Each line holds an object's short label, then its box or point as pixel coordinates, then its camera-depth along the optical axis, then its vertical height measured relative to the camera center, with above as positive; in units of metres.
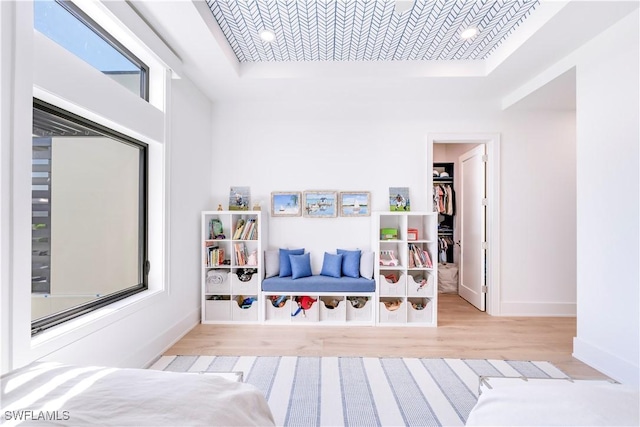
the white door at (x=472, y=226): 3.47 -0.15
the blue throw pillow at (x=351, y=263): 3.19 -0.58
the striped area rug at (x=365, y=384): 1.64 -1.21
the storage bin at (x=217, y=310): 3.05 -1.07
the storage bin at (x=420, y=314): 3.03 -1.11
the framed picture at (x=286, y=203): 3.42 +0.15
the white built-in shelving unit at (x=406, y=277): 3.02 -0.71
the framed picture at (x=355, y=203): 3.41 +0.15
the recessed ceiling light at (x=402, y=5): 1.73 +1.37
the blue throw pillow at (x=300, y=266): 3.12 -0.59
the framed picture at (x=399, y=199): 3.34 +0.20
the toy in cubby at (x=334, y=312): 3.02 -1.09
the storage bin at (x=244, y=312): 3.06 -1.10
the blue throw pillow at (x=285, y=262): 3.19 -0.56
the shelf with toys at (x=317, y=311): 3.03 -1.08
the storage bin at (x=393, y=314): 3.02 -1.11
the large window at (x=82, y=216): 1.51 -0.01
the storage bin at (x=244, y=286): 3.07 -0.81
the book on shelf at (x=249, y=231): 3.15 -0.19
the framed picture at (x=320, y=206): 3.41 +0.11
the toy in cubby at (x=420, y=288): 3.03 -0.82
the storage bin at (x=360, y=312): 3.04 -1.09
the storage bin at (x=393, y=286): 3.04 -0.80
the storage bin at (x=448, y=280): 4.21 -1.01
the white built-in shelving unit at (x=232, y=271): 3.06 -0.65
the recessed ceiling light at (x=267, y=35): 2.28 +1.54
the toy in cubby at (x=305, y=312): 3.04 -1.09
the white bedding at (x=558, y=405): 0.77 -0.58
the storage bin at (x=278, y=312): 3.05 -1.10
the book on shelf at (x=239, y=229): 3.16 -0.17
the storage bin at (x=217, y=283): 3.07 -0.78
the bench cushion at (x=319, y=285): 2.99 -0.78
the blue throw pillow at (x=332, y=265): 3.18 -0.60
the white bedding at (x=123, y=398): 0.72 -0.54
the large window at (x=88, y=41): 1.49 +1.12
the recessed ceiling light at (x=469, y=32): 2.28 +1.56
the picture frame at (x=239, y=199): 3.33 +0.20
